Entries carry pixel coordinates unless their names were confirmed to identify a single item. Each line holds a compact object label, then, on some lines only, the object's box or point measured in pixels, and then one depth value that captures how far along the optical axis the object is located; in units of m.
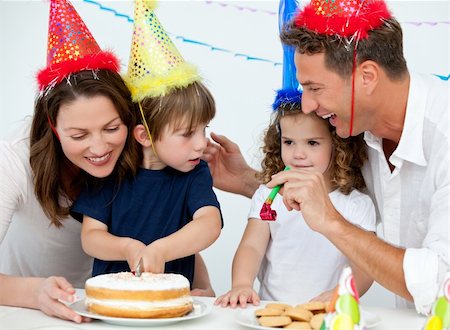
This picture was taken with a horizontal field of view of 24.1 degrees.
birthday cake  1.94
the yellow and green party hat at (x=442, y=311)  1.65
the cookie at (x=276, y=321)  1.92
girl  2.56
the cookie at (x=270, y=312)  1.96
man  2.32
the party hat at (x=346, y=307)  1.61
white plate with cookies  1.92
